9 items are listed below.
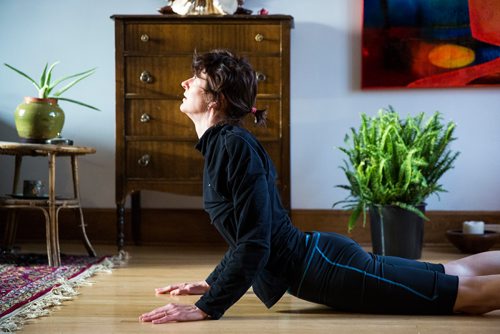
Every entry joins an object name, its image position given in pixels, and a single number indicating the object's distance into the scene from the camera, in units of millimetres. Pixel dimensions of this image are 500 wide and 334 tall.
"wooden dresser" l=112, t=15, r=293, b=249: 3760
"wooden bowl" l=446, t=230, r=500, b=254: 3797
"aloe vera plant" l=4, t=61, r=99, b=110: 3568
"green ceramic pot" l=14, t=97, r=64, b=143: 3447
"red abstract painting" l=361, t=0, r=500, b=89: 4074
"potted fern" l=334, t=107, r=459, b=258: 3549
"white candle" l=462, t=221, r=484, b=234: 3838
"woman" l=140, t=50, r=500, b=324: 2064
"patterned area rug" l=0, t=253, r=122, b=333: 2260
